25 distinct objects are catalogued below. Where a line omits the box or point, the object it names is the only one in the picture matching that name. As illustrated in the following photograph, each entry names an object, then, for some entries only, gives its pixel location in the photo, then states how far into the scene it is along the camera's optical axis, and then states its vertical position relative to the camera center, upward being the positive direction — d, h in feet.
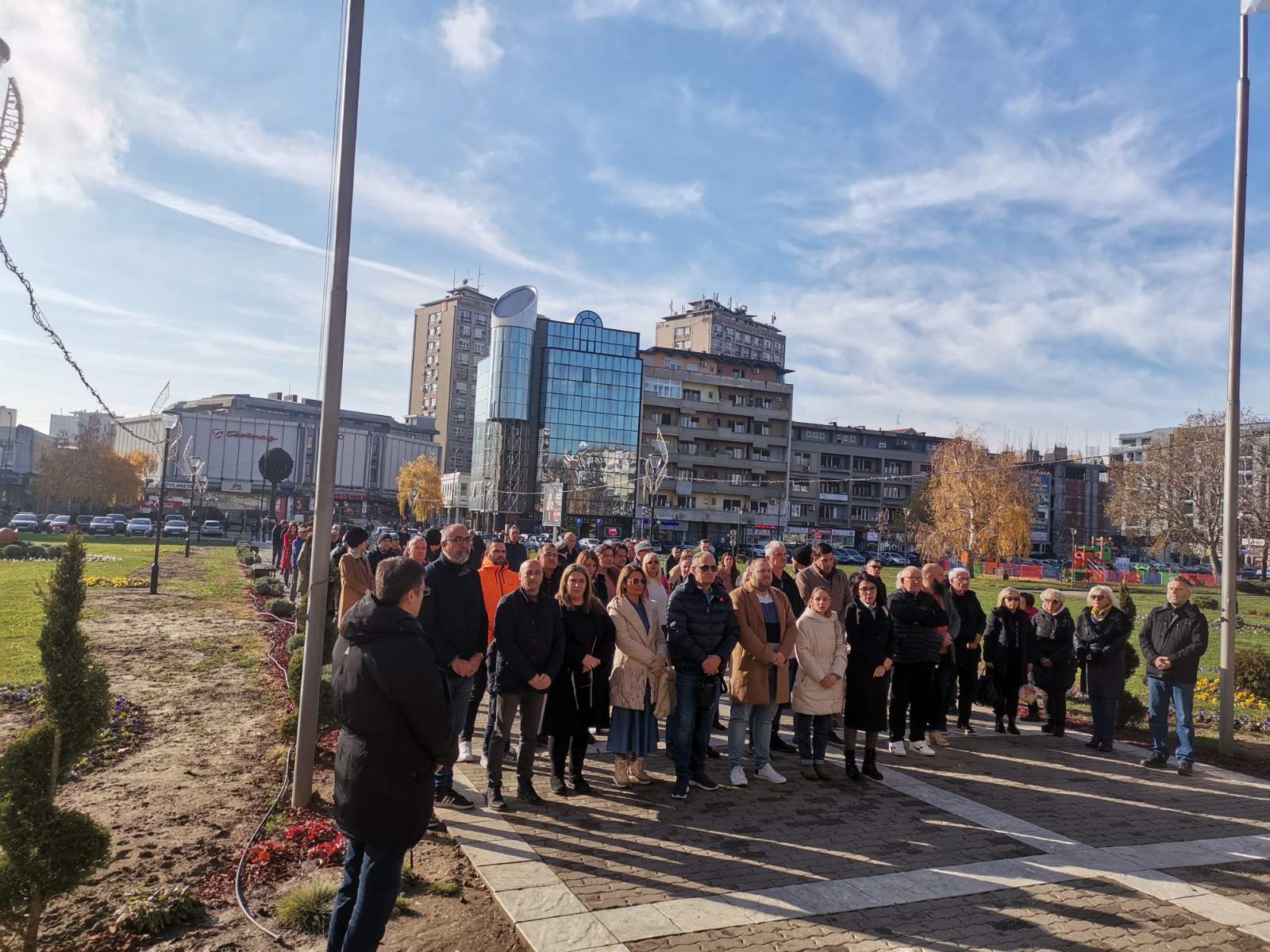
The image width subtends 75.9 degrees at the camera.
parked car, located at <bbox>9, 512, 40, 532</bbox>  168.25 -8.57
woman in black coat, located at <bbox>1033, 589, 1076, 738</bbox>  32.01 -4.67
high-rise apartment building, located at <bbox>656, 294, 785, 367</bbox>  361.10 +85.78
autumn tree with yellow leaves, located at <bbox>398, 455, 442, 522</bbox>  288.51 +5.47
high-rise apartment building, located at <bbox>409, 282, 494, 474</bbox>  378.73 +67.77
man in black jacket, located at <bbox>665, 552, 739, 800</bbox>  23.12 -3.67
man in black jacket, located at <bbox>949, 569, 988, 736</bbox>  32.04 -4.21
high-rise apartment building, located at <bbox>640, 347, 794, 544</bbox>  259.60 +26.15
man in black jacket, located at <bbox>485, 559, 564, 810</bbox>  21.33 -4.01
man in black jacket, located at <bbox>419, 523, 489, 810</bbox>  21.40 -3.06
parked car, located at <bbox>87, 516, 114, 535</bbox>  187.11 -9.42
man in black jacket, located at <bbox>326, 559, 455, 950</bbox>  11.92 -3.61
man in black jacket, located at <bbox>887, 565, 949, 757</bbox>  27.99 -3.99
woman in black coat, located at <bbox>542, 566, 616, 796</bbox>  22.48 -4.74
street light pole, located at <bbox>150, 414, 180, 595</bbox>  68.85 -0.17
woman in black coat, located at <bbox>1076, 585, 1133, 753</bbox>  30.53 -4.49
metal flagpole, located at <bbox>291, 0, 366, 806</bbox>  20.92 +2.00
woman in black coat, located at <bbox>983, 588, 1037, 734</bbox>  32.45 -4.59
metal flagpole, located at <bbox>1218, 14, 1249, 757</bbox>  30.89 +4.26
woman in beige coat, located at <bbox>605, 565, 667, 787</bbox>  23.09 -4.61
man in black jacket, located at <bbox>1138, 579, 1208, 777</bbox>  27.45 -4.03
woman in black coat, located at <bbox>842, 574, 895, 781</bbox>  25.07 -4.40
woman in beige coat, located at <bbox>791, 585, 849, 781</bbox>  25.04 -4.40
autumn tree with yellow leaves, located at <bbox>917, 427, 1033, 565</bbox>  169.27 +4.27
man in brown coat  24.41 -4.25
